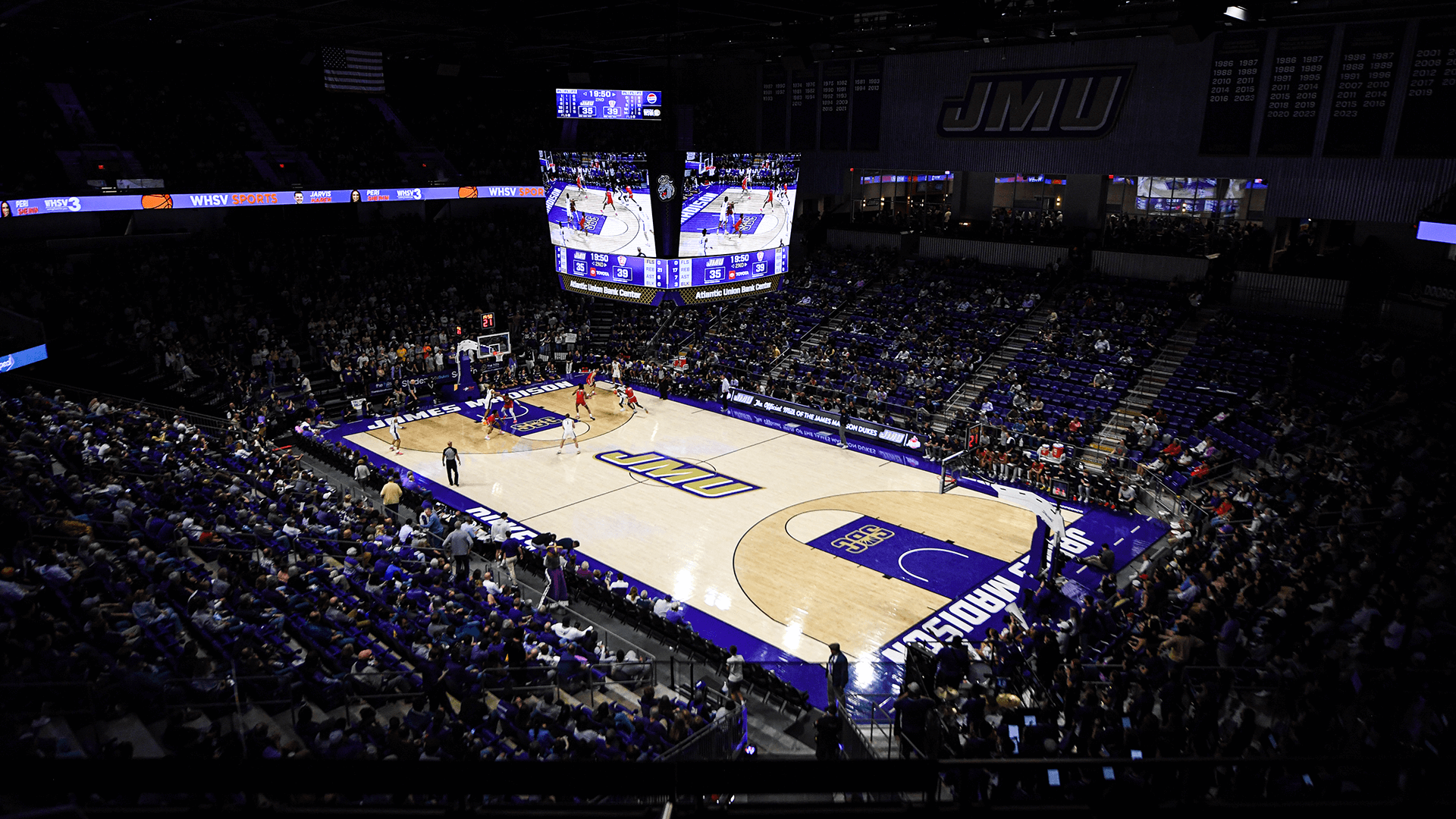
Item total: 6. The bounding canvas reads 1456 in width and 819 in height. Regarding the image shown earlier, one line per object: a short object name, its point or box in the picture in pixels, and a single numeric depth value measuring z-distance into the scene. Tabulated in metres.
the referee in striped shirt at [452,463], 21.53
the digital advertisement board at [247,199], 24.08
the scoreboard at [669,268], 21.17
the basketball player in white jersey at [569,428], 24.20
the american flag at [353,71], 29.17
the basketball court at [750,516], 15.84
